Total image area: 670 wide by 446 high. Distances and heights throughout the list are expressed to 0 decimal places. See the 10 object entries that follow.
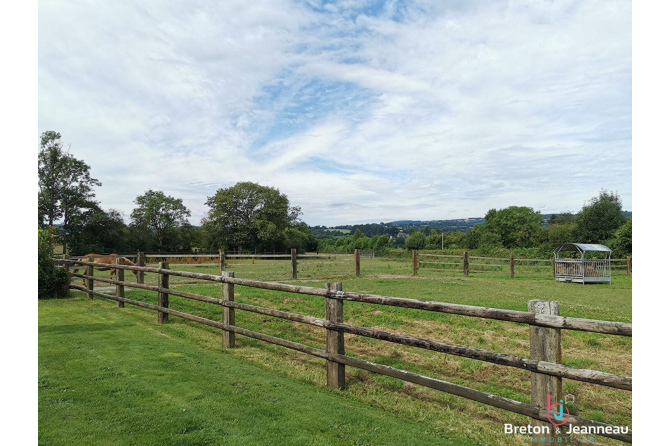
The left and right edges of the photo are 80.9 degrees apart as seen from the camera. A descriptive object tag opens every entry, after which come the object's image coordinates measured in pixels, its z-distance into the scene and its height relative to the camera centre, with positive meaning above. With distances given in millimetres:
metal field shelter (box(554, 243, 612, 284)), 20266 -2258
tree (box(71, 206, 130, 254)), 38188 -649
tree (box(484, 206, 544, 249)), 73875 +758
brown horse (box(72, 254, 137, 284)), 18272 -1690
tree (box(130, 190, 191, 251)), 53281 +1708
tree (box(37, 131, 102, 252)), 37625 +3974
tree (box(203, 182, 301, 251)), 51250 +1154
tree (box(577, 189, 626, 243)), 46812 +813
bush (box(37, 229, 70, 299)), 11664 -1521
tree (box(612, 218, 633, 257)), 32031 -1242
